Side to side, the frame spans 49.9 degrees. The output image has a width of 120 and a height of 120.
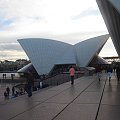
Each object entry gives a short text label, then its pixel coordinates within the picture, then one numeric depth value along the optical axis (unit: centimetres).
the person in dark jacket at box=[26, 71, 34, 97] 519
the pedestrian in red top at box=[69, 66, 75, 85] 803
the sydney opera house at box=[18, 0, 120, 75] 2768
